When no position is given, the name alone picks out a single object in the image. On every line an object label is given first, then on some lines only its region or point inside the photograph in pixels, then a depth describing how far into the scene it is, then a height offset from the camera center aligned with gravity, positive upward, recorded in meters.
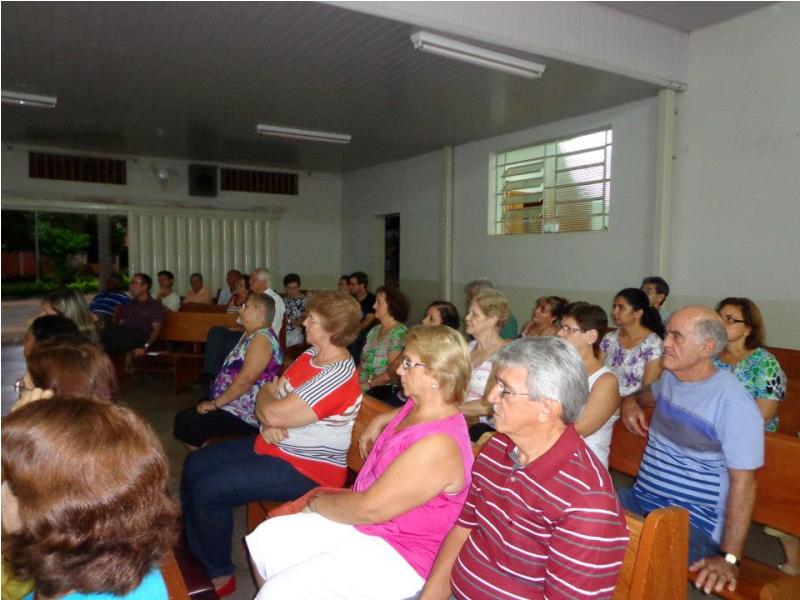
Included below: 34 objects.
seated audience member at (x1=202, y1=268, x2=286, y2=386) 4.71 -0.71
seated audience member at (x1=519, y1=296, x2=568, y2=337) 4.68 -0.42
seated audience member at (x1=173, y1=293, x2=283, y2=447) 3.17 -0.69
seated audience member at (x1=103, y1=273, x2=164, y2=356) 6.18 -0.74
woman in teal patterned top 2.90 -0.49
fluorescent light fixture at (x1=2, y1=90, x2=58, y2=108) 6.14 +1.63
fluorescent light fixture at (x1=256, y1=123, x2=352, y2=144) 7.52 +1.66
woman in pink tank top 1.71 -0.77
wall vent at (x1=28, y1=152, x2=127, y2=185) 9.10 +1.39
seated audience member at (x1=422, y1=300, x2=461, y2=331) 3.96 -0.37
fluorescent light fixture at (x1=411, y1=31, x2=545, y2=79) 4.31 +1.62
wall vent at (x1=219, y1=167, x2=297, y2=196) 10.66 +1.42
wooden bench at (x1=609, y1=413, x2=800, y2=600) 2.00 -0.79
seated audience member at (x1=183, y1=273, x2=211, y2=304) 9.09 -0.56
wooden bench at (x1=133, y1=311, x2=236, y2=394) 6.35 -0.81
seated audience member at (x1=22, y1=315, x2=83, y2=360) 2.64 -0.34
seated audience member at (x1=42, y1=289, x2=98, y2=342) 3.41 -0.31
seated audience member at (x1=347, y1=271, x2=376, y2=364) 6.90 -0.37
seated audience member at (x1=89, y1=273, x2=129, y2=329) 6.71 -0.55
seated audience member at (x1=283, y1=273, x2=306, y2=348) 6.90 -0.61
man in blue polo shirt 1.89 -0.63
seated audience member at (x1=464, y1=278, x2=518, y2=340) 5.23 -0.58
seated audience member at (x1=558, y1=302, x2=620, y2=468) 2.34 -0.47
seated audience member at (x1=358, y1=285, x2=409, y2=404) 4.17 -0.57
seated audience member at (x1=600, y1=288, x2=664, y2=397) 3.48 -0.48
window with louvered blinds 6.68 +0.93
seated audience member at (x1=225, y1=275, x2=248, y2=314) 7.69 -0.48
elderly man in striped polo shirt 1.28 -0.56
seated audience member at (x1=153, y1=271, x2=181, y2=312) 8.10 -0.51
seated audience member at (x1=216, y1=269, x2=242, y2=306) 9.09 -0.53
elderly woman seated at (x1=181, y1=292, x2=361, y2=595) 2.36 -0.82
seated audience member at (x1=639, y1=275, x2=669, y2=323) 4.85 -0.22
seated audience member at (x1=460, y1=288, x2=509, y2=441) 3.23 -0.40
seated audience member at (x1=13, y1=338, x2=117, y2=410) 1.86 -0.37
